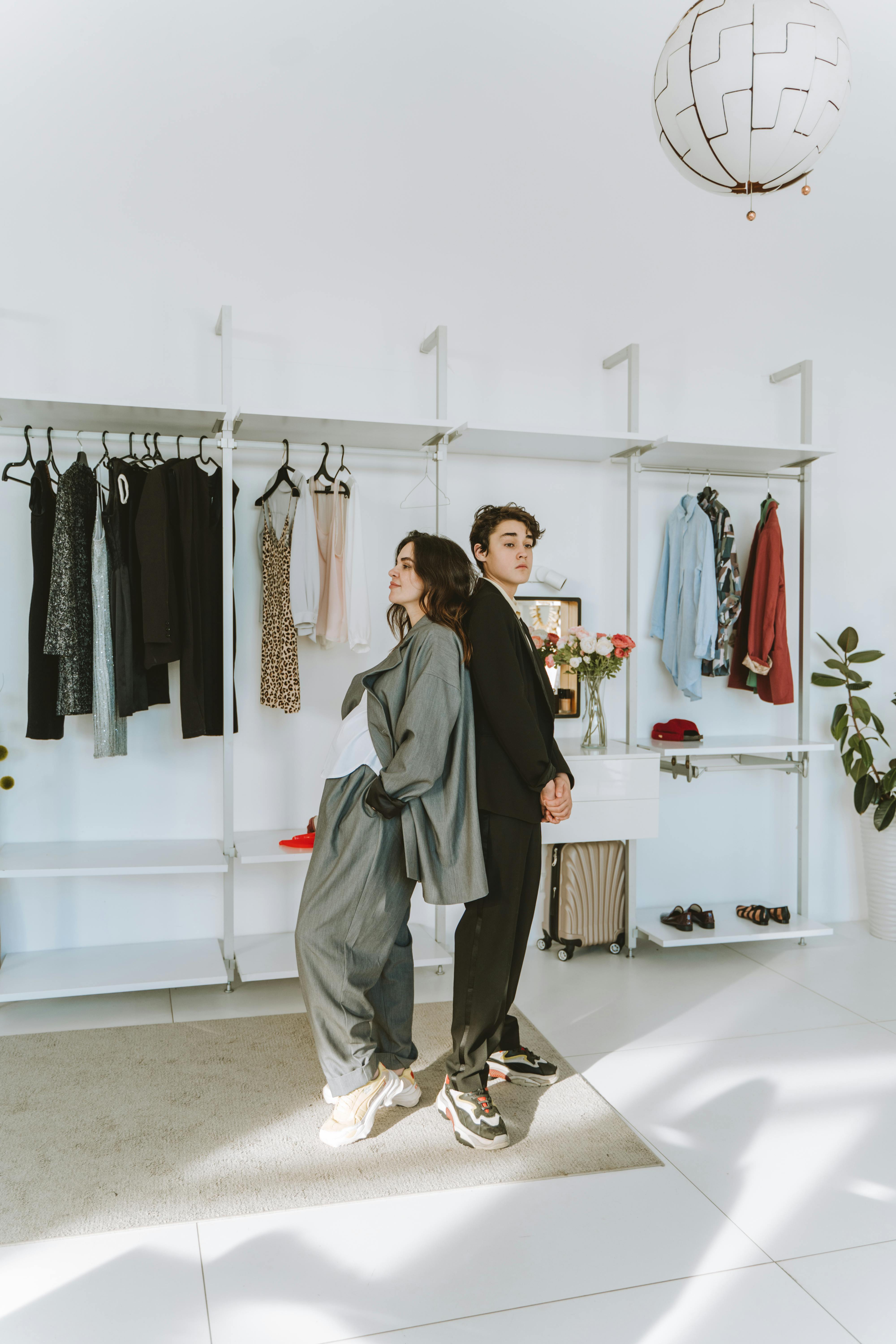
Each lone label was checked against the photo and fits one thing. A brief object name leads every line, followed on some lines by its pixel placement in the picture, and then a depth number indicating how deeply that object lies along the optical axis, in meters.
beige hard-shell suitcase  4.04
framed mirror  4.24
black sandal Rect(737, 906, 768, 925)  4.17
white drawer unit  3.72
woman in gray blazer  2.40
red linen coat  4.18
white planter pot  4.38
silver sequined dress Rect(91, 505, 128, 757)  3.41
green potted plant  4.34
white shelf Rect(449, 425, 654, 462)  3.76
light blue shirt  4.09
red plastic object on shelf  3.58
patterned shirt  4.17
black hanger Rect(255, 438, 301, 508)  3.71
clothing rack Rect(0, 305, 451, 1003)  3.36
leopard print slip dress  3.67
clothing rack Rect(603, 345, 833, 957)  3.98
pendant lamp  1.65
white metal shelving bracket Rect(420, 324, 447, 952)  3.77
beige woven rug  2.23
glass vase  3.92
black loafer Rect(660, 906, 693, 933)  4.02
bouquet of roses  3.82
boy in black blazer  2.44
